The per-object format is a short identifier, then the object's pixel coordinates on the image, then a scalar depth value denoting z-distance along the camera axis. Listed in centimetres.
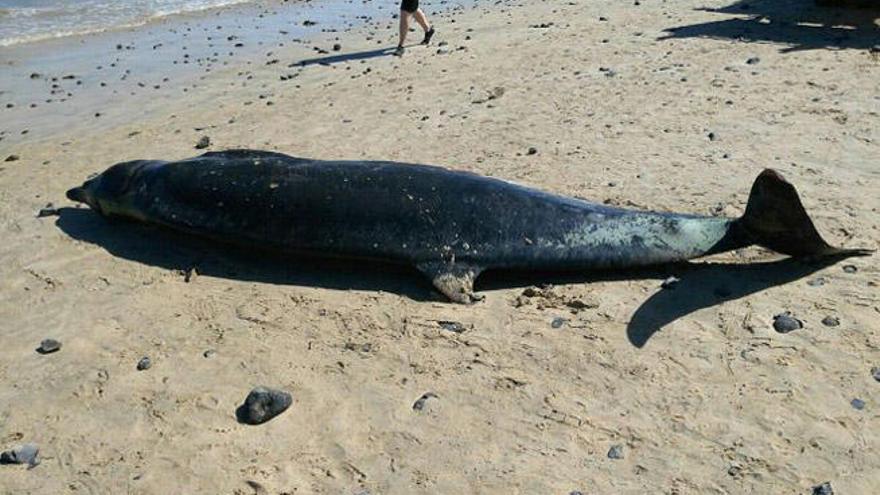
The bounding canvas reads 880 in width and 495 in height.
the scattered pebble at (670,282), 484
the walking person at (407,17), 1367
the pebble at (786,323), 432
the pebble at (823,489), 321
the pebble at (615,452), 355
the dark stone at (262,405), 398
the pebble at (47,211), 693
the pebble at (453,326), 464
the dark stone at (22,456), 377
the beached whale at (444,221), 484
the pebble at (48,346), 473
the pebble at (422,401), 401
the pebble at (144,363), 452
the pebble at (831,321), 432
